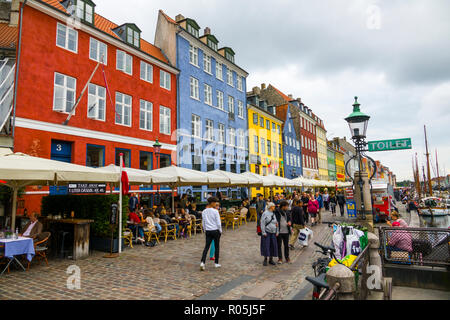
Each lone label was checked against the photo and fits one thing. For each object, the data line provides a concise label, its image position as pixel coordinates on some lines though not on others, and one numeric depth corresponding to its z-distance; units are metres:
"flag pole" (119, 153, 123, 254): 9.38
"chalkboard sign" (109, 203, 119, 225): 8.93
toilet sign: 7.18
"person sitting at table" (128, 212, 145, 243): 10.98
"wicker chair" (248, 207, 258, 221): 18.79
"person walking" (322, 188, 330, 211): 24.68
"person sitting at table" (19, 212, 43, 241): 8.28
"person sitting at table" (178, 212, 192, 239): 12.45
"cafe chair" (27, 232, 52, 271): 7.65
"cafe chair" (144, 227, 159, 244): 10.61
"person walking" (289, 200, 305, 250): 9.98
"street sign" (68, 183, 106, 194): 8.80
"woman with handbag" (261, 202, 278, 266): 7.74
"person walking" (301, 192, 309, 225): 17.45
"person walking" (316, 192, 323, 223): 17.53
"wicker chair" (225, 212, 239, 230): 15.15
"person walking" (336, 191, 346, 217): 21.72
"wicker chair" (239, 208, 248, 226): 16.26
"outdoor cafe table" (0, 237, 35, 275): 6.82
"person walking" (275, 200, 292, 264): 8.12
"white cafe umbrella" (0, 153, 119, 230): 6.87
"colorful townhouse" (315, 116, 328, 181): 60.28
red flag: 9.45
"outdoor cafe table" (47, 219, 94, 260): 8.51
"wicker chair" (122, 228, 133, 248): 10.24
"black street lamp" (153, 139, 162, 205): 15.66
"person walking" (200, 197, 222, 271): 7.34
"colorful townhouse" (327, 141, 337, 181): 66.38
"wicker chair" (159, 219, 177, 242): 11.51
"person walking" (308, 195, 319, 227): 15.29
